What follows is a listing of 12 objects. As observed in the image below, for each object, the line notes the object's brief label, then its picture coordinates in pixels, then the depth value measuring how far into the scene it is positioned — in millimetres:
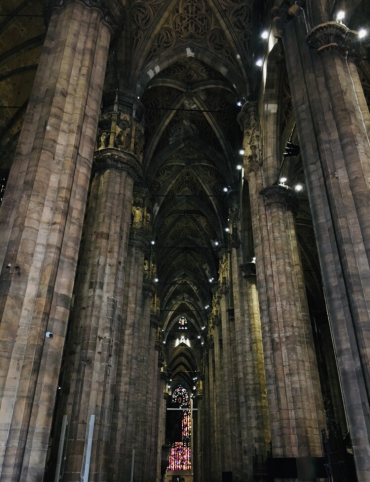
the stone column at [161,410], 38719
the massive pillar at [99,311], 10070
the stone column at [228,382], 20078
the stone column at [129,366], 14578
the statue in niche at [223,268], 24775
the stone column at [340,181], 6594
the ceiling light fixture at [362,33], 11029
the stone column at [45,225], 6074
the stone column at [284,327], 11023
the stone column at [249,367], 15742
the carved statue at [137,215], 19688
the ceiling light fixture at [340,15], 9448
